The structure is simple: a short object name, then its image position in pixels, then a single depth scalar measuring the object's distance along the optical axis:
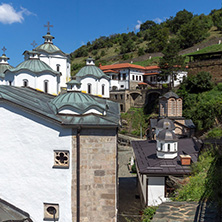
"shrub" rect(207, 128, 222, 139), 22.70
